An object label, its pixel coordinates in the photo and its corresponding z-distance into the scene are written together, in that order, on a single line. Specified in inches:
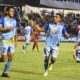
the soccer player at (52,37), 554.5
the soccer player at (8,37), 525.0
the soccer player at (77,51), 764.0
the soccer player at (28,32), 1064.2
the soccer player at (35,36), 1073.5
